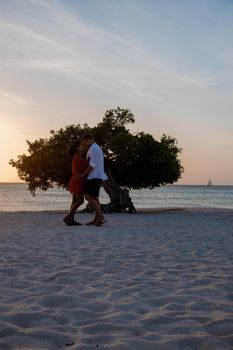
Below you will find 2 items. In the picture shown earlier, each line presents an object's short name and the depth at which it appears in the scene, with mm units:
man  11977
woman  12420
